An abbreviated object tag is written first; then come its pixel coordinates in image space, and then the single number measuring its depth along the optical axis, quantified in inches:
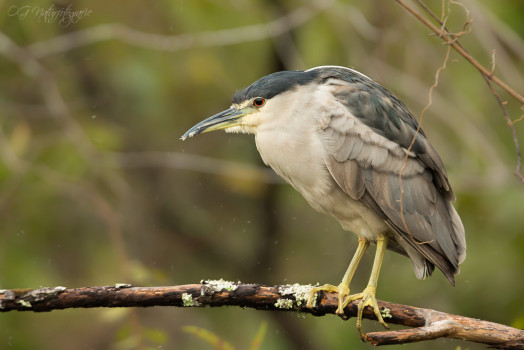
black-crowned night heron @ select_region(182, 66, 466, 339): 263.7
